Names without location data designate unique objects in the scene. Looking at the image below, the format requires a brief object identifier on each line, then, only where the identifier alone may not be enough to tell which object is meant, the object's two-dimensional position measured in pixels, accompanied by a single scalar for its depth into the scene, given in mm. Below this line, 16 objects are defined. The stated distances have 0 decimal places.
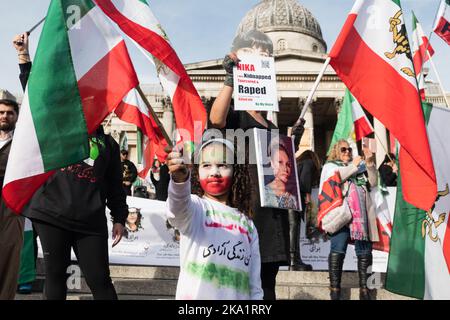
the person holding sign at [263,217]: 3217
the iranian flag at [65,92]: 3023
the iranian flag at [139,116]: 5375
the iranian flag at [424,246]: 4473
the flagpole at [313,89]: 3786
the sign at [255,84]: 3662
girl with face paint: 2537
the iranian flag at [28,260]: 5168
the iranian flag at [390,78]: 4059
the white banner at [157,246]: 7020
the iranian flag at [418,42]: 8836
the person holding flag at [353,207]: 5398
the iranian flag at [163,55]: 3789
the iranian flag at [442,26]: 8211
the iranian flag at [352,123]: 8914
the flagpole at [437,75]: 7512
